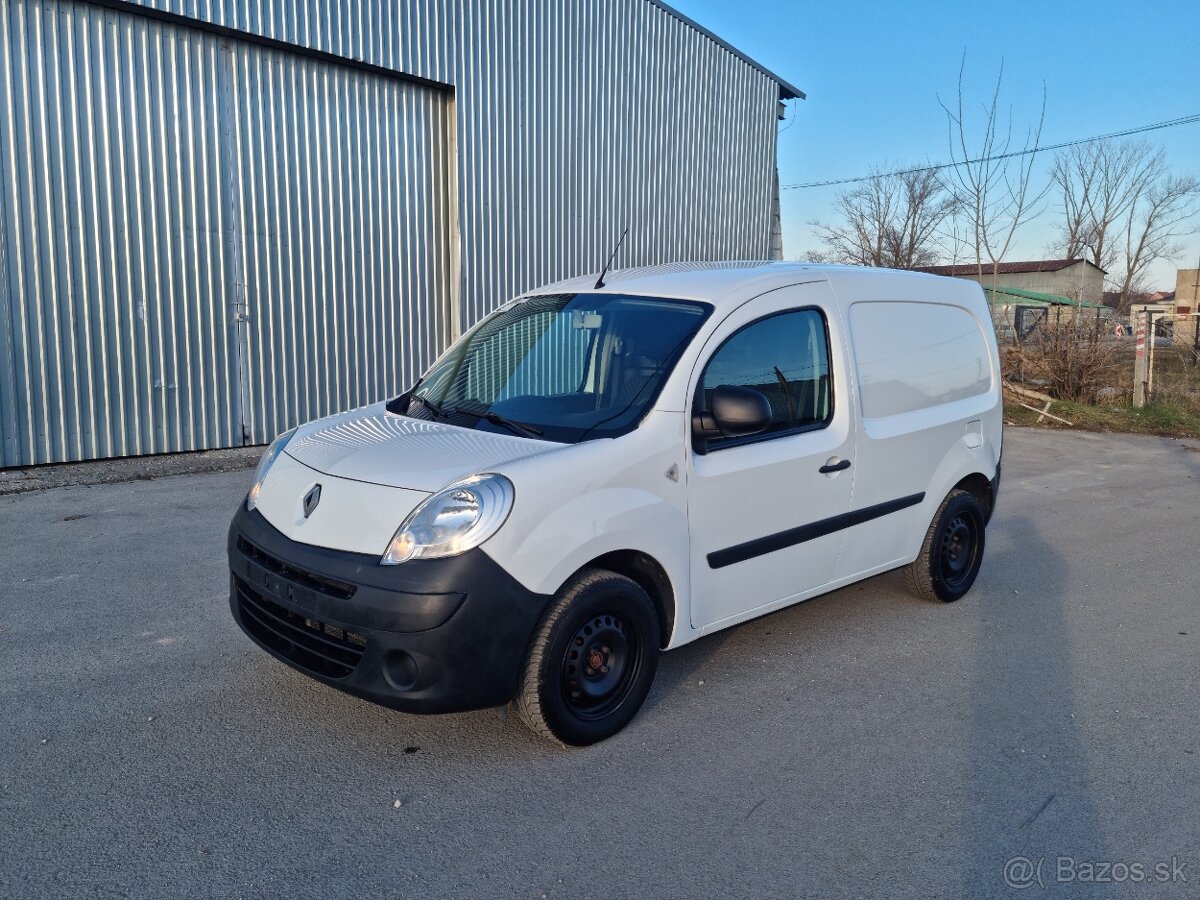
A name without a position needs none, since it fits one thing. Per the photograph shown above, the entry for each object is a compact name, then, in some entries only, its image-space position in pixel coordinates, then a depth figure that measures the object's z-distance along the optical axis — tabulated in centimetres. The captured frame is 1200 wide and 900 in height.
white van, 339
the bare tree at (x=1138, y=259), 3243
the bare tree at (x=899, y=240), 3525
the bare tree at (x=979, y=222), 1961
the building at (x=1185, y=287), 5811
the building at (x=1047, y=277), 5063
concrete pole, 1620
